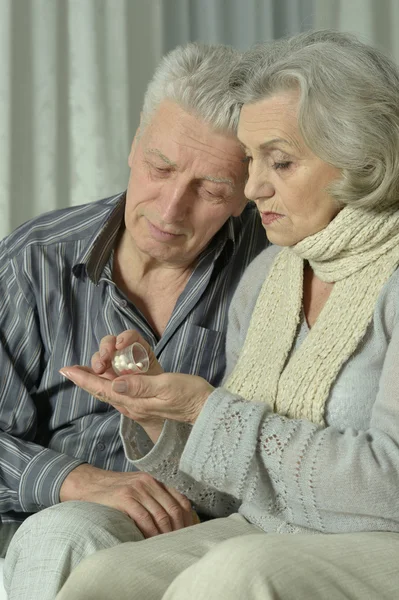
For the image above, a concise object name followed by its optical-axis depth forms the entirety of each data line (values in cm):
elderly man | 169
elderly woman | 138
